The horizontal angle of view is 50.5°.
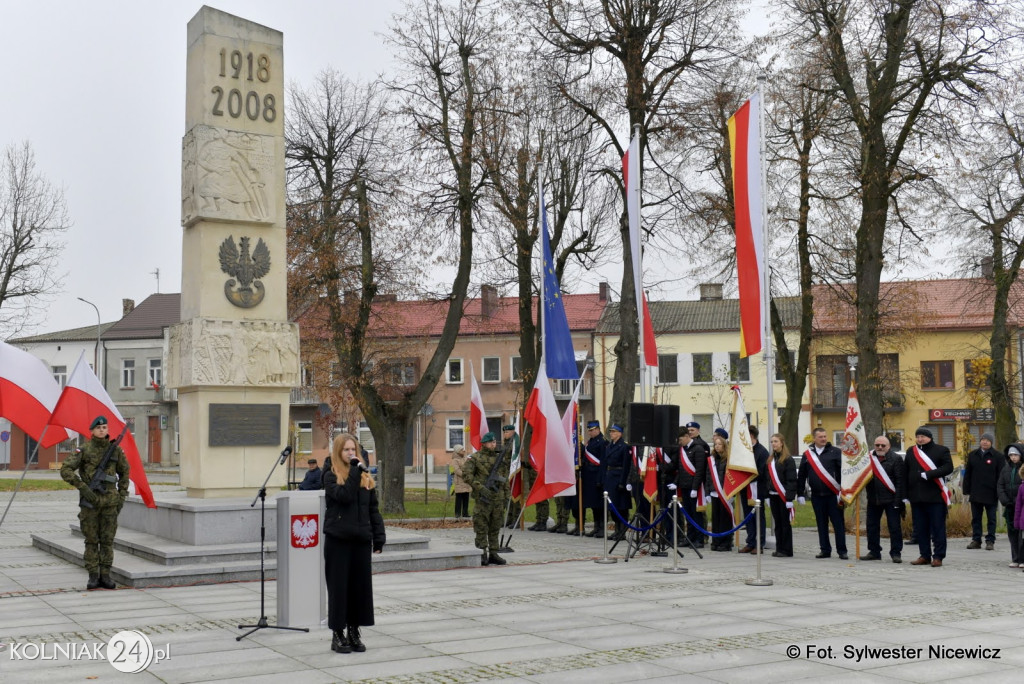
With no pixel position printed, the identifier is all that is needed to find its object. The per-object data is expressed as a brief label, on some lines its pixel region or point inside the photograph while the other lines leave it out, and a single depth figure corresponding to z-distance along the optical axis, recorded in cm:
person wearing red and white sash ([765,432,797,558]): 1602
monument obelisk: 1496
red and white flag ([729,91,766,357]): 1466
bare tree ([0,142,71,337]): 4050
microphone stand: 934
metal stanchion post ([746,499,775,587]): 1255
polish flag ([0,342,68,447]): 1057
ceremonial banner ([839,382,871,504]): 1562
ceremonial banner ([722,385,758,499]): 1454
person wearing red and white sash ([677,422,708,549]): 1697
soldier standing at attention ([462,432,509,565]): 1497
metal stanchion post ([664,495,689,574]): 1338
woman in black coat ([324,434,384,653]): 848
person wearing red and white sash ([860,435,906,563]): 1548
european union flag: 1717
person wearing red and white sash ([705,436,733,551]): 1689
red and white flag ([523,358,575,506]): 1580
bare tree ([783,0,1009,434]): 2044
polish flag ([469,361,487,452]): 2002
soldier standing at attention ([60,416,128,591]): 1249
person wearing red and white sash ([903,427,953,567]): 1494
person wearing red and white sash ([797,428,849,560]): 1605
